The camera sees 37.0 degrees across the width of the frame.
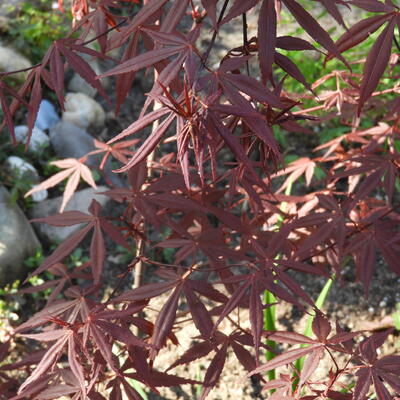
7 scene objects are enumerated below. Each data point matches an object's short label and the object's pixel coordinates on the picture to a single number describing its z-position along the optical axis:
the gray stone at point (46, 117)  3.43
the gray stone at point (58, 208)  2.91
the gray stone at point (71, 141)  3.26
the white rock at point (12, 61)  3.49
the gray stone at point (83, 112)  3.45
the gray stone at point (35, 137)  3.23
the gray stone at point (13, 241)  2.70
